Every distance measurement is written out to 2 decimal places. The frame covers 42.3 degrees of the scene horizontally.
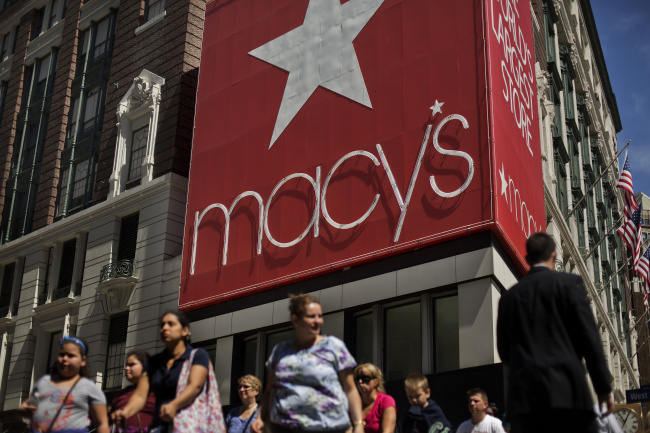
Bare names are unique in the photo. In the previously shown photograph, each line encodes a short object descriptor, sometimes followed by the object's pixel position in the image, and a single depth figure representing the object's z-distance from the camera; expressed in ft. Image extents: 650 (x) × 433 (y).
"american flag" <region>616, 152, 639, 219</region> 102.68
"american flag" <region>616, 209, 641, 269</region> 109.20
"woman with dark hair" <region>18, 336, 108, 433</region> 26.45
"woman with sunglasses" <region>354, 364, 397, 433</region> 32.63
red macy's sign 73.00
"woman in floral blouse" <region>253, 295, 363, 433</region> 22.31
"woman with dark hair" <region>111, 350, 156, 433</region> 29.45
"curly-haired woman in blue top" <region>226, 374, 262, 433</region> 37.83
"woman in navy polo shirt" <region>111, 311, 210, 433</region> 23.26
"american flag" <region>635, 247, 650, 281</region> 115.75
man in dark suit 18.83
